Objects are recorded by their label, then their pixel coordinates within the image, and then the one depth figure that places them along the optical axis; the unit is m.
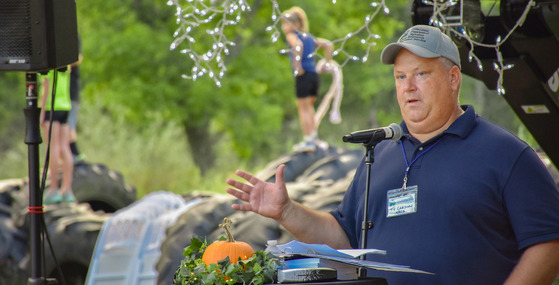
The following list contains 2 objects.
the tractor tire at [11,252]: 15.66
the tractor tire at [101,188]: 21.05
